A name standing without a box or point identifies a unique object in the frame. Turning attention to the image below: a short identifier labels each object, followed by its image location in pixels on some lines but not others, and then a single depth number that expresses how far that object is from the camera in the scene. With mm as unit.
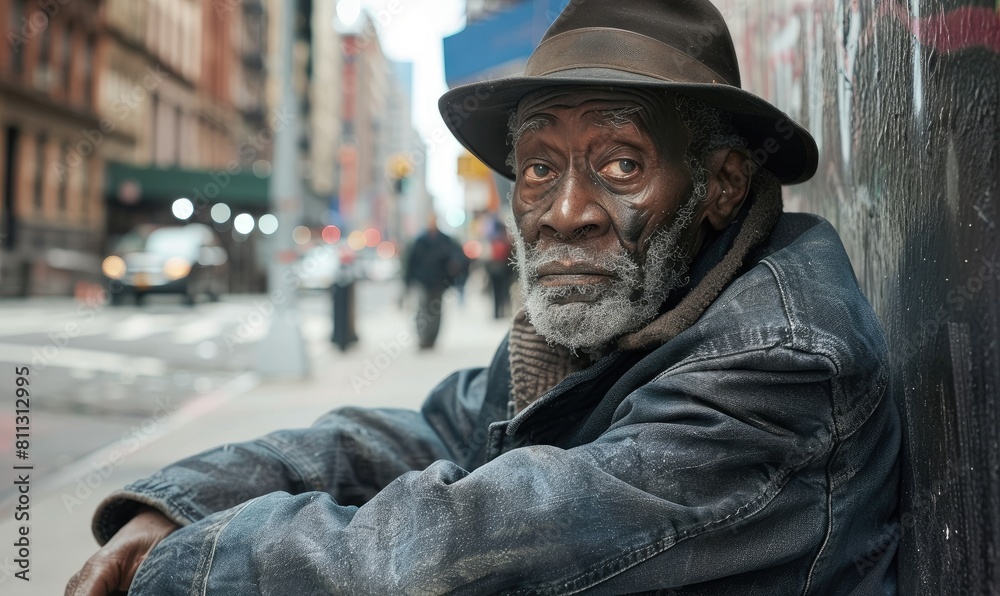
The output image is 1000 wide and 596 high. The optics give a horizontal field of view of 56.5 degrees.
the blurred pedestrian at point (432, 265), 12953
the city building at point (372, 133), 83312
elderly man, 1392
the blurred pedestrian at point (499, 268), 16984
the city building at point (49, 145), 23406
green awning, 32094
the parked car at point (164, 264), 19781
